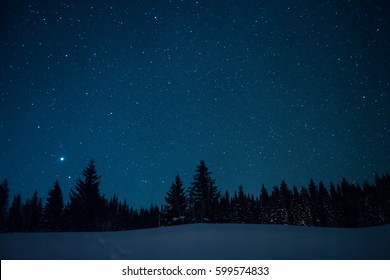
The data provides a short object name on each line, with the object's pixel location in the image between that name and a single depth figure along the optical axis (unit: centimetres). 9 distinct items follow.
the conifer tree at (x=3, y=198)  4282
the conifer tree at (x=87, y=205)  3130
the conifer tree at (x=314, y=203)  5541
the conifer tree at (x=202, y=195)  3778
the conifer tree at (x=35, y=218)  4331
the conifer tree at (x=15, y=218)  5862
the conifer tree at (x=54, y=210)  3644
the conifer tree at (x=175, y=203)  3641
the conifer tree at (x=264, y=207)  6192
